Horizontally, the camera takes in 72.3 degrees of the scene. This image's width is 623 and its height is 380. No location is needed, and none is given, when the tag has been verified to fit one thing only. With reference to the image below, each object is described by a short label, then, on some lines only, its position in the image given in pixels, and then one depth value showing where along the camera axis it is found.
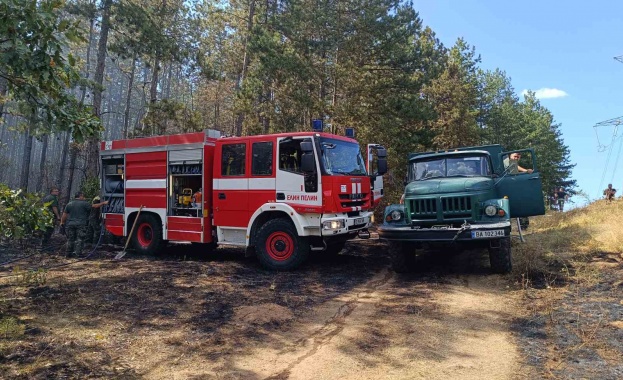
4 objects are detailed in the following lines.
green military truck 7.20
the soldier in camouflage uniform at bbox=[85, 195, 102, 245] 11.82
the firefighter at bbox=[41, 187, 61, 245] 11.87
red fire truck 8.27
